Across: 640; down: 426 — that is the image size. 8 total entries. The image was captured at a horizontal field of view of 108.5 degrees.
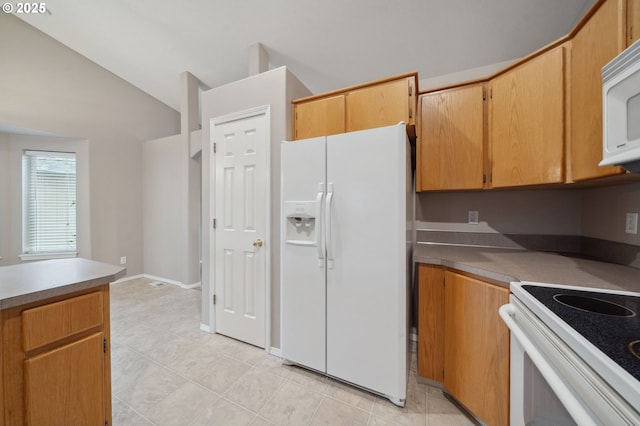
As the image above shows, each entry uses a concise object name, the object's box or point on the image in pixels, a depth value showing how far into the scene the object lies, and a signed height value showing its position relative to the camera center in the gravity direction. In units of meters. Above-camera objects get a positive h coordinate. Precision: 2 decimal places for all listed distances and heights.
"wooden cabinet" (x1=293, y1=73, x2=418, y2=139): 1.69 +0.82
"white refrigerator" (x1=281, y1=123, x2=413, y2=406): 1.46 -0.32
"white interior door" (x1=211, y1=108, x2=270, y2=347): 2.12 -0.14
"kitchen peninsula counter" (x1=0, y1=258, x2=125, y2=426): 0.89 -0.58
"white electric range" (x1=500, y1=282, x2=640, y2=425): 0.50 -0.39
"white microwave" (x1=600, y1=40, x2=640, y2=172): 0.72 +0.34
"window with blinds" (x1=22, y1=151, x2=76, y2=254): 3.38 +0.14
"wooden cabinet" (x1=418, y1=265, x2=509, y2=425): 1.21 -0.78
